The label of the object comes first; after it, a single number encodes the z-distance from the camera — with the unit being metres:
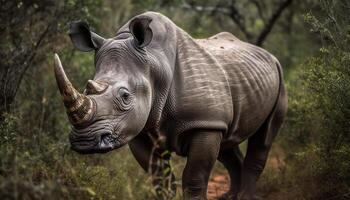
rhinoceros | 9.54
